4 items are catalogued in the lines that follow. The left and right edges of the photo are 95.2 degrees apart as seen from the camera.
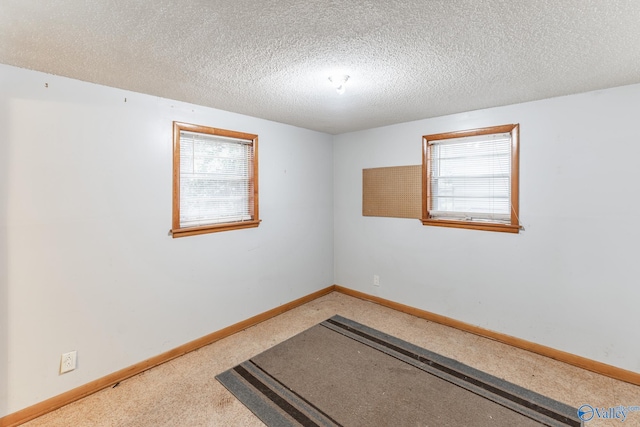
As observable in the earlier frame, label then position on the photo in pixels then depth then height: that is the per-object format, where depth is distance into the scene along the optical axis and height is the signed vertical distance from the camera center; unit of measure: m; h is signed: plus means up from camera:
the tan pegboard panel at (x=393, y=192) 3.34 +0.19
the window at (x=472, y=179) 2.73 +0.29
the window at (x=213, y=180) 2.62 +0.27
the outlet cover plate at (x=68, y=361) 2.02 -1.07
